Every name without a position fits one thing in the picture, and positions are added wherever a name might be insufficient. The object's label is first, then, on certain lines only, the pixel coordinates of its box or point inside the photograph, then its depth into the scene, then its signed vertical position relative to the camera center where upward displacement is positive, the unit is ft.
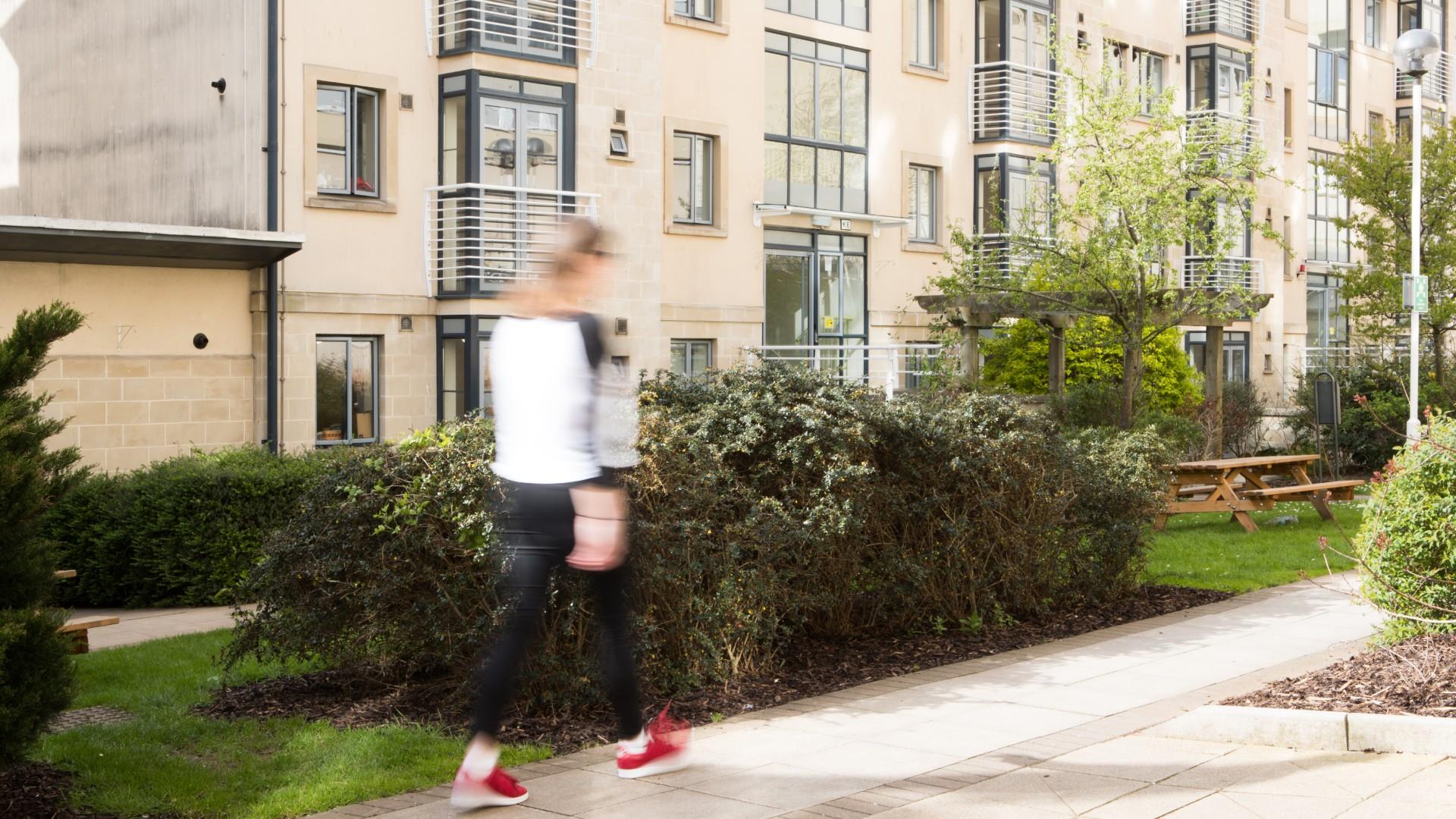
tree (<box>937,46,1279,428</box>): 72.28 +7.82
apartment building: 58.95 +9.27
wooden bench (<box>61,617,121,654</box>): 26.07 -4.51
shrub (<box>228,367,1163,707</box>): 23.20 -2.91
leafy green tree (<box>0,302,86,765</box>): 17.33 -2.15
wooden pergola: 76.38 +3.39
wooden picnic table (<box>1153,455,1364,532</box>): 55.26 -4.42
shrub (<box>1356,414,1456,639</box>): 25.22 -2.88
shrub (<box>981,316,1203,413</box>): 94.63 +0.54
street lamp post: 60.70 +12.89
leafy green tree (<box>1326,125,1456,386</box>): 95.66 +9.70
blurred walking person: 17.93 -1.13
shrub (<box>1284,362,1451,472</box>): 87.61 -2.29
